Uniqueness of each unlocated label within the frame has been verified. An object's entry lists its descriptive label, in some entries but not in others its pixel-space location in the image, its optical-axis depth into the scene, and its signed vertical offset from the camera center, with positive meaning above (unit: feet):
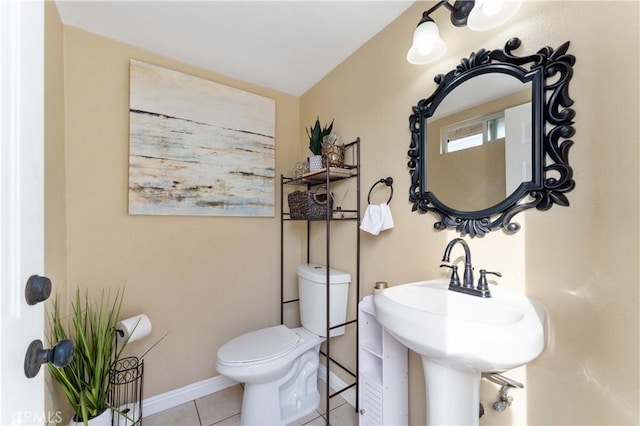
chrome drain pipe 3.16 -2.14
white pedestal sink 2.31 -1.16
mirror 2.88 +0.92
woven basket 5.37 +0.16
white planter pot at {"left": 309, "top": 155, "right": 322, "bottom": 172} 5.55 +1.07
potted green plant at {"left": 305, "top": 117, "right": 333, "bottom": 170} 5.69 +1.61
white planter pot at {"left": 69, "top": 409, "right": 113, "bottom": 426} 3.79 -2.93
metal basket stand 4.69 -3.28
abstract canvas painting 5.35 +1.49
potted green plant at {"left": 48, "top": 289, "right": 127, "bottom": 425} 3.76 -2.22
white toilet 4.56 -2.52
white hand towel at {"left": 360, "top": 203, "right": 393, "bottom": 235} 4.65 -0.10
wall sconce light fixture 2.84 +2.20
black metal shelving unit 5.12 +0.17
